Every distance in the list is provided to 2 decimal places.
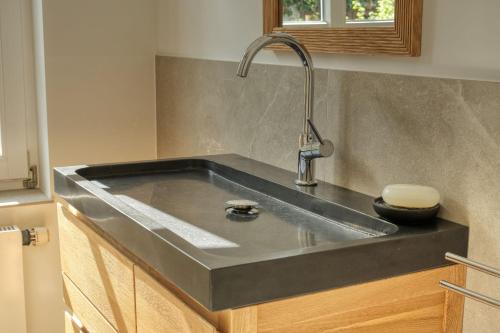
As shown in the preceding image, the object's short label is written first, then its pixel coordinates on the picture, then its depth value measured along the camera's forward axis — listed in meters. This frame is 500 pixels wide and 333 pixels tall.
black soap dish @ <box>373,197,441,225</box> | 1.39
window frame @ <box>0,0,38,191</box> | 2.57
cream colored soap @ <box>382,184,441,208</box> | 1.39
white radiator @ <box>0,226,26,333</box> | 2.39
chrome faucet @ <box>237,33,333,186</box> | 1.62
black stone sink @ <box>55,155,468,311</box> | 1.20
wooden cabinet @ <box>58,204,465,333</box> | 1.23
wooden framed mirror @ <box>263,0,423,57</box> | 1.47
